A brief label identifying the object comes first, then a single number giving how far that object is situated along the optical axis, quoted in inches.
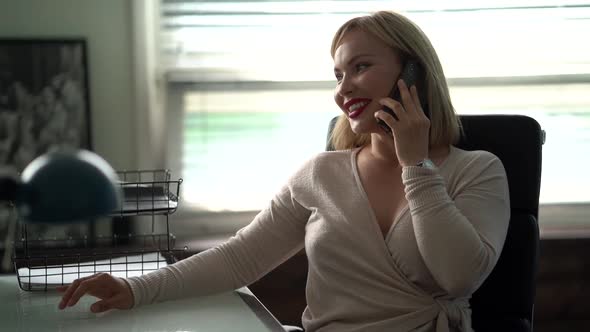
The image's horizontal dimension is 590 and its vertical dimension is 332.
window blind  104.0
